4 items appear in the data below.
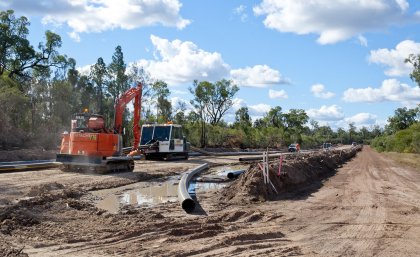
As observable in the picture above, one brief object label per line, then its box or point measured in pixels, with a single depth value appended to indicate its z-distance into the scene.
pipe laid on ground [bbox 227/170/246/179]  20.39
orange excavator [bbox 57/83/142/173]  20.08
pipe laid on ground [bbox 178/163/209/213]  11.55
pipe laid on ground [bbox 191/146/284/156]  42.31
